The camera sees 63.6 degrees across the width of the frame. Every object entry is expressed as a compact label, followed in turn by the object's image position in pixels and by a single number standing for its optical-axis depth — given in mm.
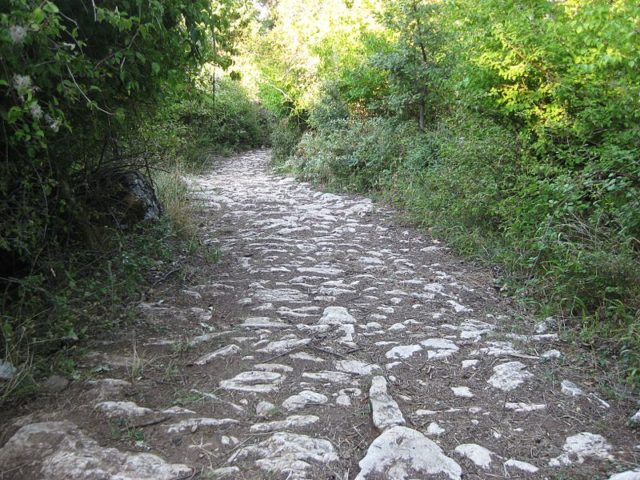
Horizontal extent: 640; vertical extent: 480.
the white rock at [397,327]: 4105
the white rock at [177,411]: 2887
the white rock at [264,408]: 2904
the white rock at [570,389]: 3135
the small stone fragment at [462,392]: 3166
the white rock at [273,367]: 3396
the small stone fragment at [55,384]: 3055
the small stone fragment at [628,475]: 2302
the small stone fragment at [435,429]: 2750
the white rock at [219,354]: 3512
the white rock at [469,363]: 3510
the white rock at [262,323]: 4086
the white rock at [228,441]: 2629
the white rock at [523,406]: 2984
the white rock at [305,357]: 3551
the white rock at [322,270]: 5480
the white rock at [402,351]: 3675
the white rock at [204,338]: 3765
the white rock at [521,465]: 2480
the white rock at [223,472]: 2391
